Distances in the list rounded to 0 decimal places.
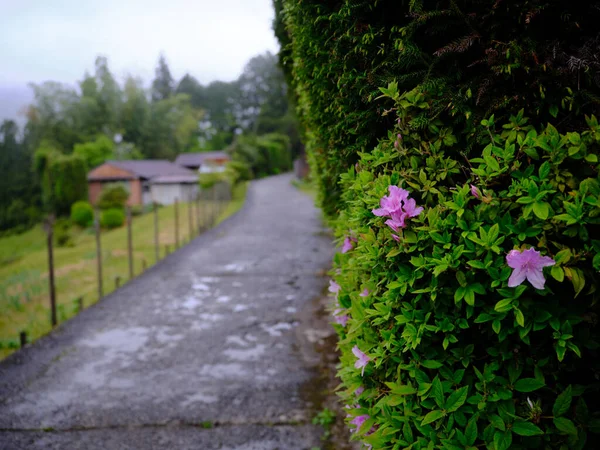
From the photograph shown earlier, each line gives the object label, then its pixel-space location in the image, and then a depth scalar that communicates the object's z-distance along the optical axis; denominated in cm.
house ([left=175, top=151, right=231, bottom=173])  5806
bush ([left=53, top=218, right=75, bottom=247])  2966
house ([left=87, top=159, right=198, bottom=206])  4275
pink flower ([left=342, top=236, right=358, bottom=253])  249
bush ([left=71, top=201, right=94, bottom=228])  3346
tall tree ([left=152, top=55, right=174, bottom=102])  9175
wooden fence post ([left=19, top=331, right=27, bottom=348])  516
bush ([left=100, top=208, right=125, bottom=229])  3142
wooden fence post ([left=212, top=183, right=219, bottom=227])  1845
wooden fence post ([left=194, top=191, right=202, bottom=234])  1429
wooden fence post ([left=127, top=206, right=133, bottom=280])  818
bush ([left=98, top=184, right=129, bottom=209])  3409
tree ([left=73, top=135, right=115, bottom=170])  5238
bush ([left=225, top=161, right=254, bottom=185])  3481
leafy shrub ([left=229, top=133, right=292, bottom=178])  4938
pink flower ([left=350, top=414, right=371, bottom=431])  223
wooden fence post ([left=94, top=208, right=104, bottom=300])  713
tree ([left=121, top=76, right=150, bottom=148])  6431
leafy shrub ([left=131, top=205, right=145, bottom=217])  3797
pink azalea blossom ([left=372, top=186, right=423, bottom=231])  182
